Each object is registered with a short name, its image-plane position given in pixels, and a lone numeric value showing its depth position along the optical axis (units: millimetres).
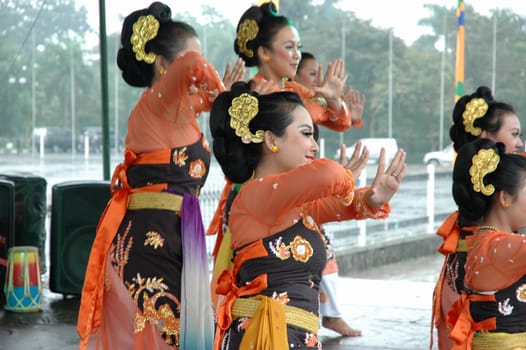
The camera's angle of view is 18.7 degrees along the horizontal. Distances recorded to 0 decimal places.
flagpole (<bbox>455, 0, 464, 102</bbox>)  12377
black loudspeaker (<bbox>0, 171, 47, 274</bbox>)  8840
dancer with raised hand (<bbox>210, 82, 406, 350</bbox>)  3953
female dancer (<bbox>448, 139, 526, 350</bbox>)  4620
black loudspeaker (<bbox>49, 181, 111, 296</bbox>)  8547
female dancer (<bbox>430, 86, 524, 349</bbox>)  5471
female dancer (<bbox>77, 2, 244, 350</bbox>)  4961
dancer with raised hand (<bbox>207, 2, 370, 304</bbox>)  6048
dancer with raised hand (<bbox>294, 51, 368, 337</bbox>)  7146
